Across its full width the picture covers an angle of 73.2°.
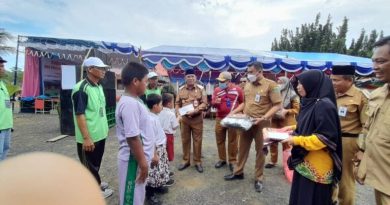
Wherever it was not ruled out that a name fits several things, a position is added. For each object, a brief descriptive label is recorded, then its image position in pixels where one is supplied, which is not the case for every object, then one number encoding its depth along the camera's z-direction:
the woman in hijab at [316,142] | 2.36
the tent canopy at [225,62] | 10.80
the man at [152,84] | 5.15
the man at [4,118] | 3.70
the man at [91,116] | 3.14
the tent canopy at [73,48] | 8.70
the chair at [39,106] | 11.88
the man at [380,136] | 2.09
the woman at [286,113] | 5.20
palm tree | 13.66
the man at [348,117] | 3.08
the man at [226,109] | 5.09
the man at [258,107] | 4.09
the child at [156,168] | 3.65
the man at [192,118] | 4.98
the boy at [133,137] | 2.30
